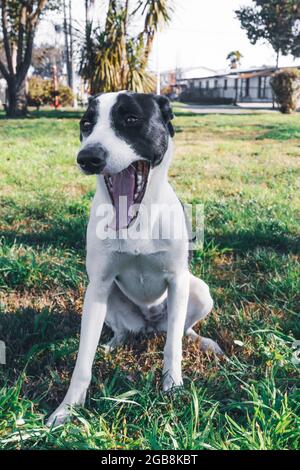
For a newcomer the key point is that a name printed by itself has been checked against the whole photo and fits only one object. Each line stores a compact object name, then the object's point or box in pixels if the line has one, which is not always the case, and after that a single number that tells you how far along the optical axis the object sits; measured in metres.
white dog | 2.00
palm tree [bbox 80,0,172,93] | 12.78
